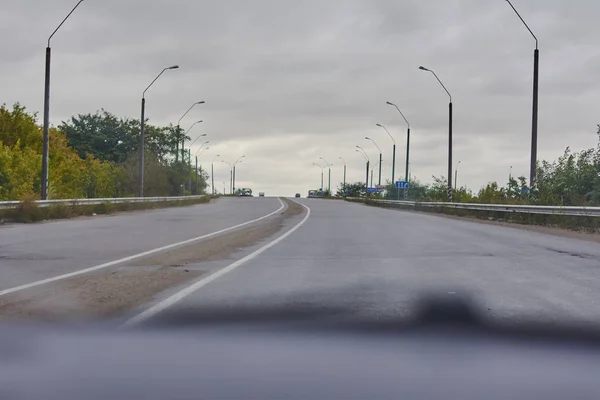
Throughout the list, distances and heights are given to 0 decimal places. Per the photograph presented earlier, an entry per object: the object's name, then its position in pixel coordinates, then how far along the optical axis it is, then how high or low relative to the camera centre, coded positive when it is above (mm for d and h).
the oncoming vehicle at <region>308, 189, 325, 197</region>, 166425 +172
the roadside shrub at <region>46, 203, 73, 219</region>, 31216 -983
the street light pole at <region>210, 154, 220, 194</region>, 123662 +1934
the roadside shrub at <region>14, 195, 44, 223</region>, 28766 -939
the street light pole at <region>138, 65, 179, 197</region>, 50203 +2359
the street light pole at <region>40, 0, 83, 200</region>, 32312 +2808
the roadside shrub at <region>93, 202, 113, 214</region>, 38281 -972
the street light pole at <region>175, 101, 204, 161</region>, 59062 +6360
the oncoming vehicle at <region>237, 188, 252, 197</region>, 147375 -7
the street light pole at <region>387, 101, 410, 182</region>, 67162 +3915
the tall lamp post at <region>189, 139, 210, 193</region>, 83275 +3190
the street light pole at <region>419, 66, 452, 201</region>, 49756 +2817
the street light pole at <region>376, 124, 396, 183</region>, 77975 +3399
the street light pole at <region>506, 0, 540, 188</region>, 35406 +3945
